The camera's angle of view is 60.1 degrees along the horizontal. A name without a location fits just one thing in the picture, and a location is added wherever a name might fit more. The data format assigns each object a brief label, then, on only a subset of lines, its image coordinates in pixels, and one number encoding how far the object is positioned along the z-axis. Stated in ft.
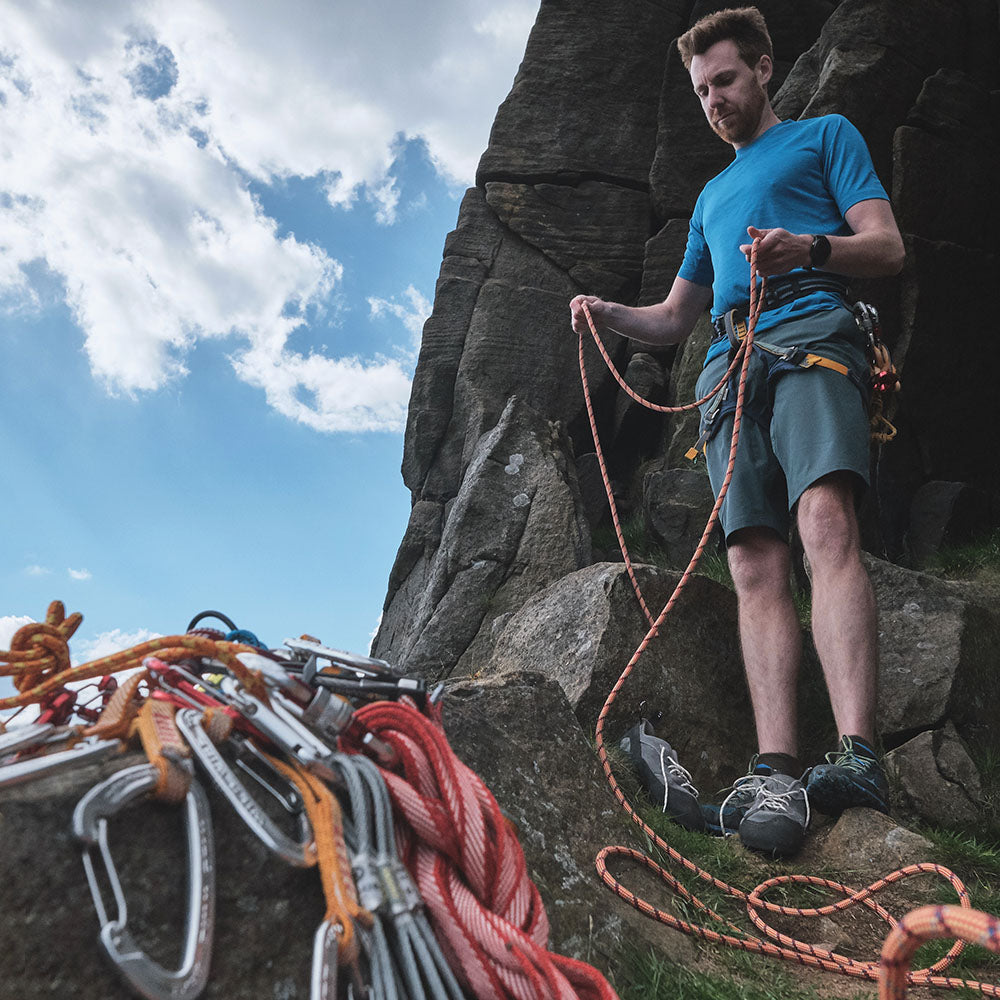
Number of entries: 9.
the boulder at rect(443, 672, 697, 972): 6.54
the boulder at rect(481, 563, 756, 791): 13.15
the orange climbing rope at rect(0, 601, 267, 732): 5.21
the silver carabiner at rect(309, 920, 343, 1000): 3.81
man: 10.51
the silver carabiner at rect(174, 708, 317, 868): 4.24
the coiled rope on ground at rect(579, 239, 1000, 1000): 7.00
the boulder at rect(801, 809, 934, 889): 9.33
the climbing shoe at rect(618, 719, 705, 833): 10.20
